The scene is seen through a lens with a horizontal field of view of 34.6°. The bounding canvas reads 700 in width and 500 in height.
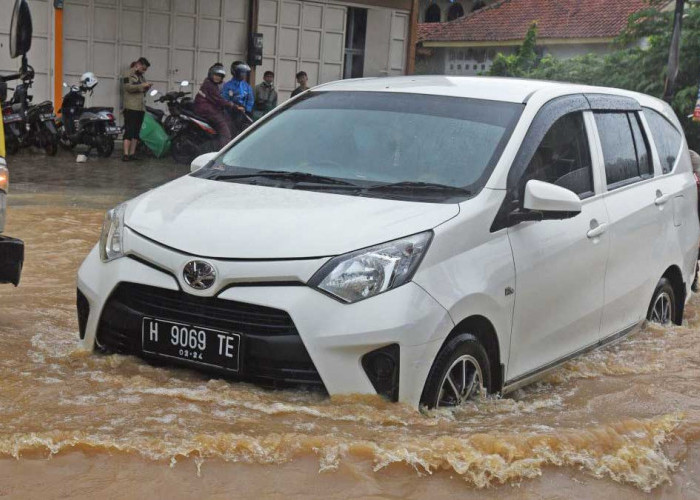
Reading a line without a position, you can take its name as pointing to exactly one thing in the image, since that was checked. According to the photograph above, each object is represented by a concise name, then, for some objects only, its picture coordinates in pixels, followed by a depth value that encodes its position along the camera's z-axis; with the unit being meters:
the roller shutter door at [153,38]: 19.33
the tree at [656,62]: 24.01
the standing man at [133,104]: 17.69
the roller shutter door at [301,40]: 22.58
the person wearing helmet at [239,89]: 18.73
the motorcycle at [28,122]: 16.42
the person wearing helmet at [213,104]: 17.95
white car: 4.26
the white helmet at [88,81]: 18.07
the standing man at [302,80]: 21.59
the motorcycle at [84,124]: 17.41
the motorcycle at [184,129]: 18.06
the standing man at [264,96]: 20.88
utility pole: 20.03
